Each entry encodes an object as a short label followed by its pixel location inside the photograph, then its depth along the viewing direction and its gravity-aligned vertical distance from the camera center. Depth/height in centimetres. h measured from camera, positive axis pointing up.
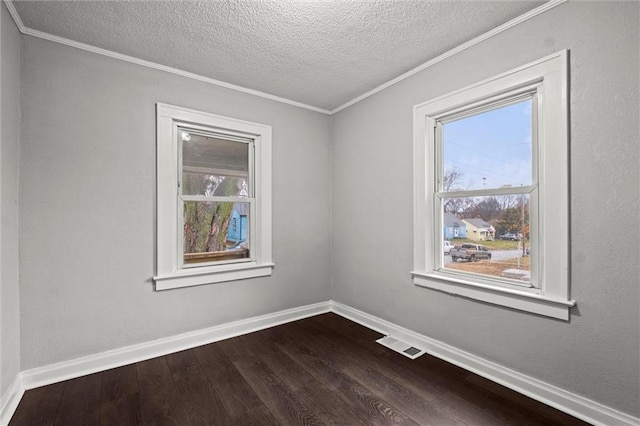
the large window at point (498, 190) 185 +17
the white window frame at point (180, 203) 259 +10
